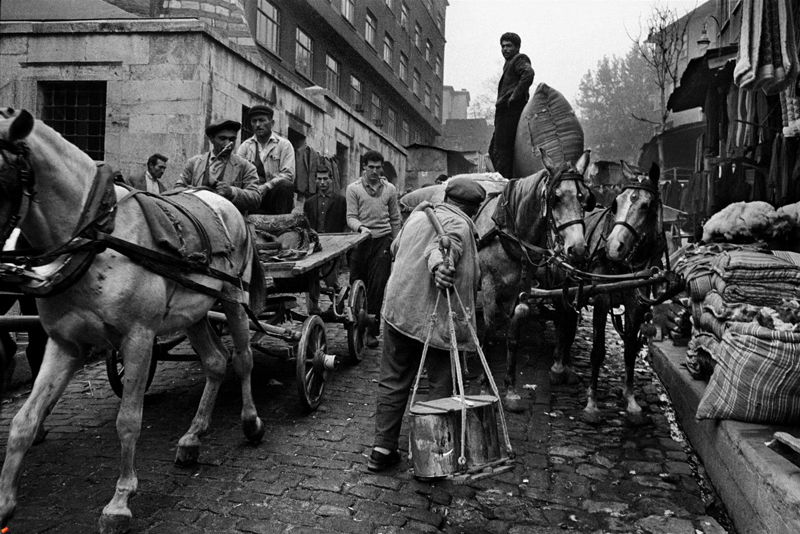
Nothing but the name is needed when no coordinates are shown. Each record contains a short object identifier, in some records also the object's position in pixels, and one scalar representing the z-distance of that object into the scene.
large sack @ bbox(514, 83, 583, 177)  7.63
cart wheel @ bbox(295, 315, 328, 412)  5.02
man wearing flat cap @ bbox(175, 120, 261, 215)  5.34
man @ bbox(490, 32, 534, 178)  8.01
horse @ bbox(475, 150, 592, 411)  5.39
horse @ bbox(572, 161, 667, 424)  5.30
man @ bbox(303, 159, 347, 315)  9.40
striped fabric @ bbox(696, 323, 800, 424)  3.41
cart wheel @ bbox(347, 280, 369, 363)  6.91
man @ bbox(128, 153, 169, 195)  9.51
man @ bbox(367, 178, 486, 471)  4.14
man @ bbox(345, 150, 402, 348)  7.98
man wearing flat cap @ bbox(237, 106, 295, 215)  6.71
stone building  10.84
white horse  2.86
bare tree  27.72
